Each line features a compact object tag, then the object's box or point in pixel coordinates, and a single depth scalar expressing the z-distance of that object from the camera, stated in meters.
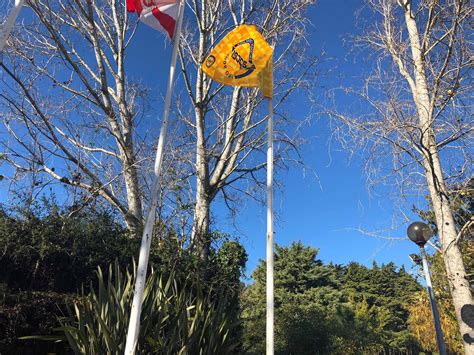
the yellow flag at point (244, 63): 5.79
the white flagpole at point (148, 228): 3.68
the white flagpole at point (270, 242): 4.40
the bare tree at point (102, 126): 8.73
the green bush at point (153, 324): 4.26
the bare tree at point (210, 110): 11.17
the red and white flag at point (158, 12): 5.07
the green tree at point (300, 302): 13.27
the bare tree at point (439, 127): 6.62
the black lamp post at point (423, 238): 6.91
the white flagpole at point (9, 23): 4.15
